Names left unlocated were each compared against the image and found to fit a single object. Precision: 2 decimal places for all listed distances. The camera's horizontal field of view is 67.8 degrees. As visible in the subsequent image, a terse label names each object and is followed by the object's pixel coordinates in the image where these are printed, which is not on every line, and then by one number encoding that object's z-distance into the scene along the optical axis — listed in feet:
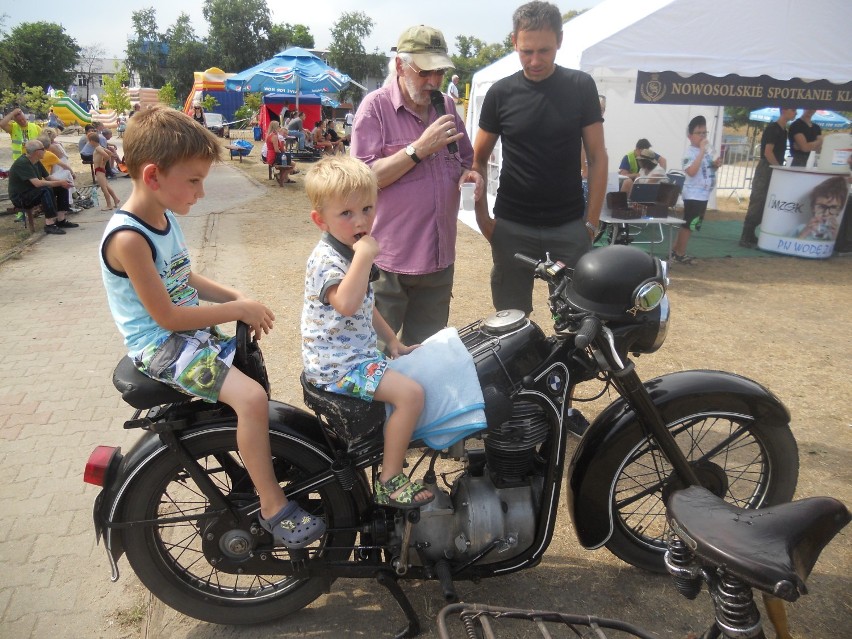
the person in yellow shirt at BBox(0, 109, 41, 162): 37.14
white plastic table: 25.52
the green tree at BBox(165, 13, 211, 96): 232.32
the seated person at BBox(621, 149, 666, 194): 30.40
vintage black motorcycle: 7.06
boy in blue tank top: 6.34
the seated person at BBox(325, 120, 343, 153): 76.18
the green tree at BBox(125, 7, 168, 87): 255.09
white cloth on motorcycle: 6.86
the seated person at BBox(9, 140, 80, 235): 32.09
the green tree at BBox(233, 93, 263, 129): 117.39
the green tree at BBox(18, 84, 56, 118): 115.24
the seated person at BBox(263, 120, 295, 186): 48.93
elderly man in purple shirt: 9.48
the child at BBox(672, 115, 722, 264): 28.07
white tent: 23.63
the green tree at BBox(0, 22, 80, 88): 207.51
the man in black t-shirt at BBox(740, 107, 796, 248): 29.78
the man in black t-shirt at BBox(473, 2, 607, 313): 10.84
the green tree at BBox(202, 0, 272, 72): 239.50
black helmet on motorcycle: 6.93
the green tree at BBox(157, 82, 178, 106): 139.74
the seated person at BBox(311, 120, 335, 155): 72.81
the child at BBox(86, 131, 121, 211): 39.14
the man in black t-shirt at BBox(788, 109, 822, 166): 30.32
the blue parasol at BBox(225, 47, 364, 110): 67.67
